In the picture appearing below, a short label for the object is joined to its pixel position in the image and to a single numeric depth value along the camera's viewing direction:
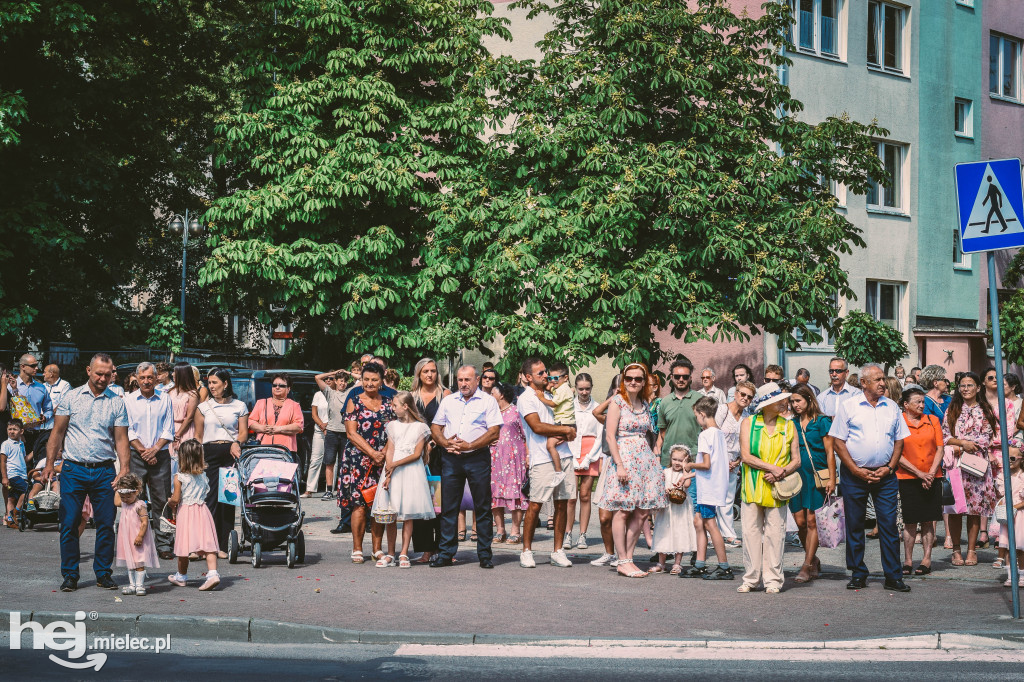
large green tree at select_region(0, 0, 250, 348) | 24.45
